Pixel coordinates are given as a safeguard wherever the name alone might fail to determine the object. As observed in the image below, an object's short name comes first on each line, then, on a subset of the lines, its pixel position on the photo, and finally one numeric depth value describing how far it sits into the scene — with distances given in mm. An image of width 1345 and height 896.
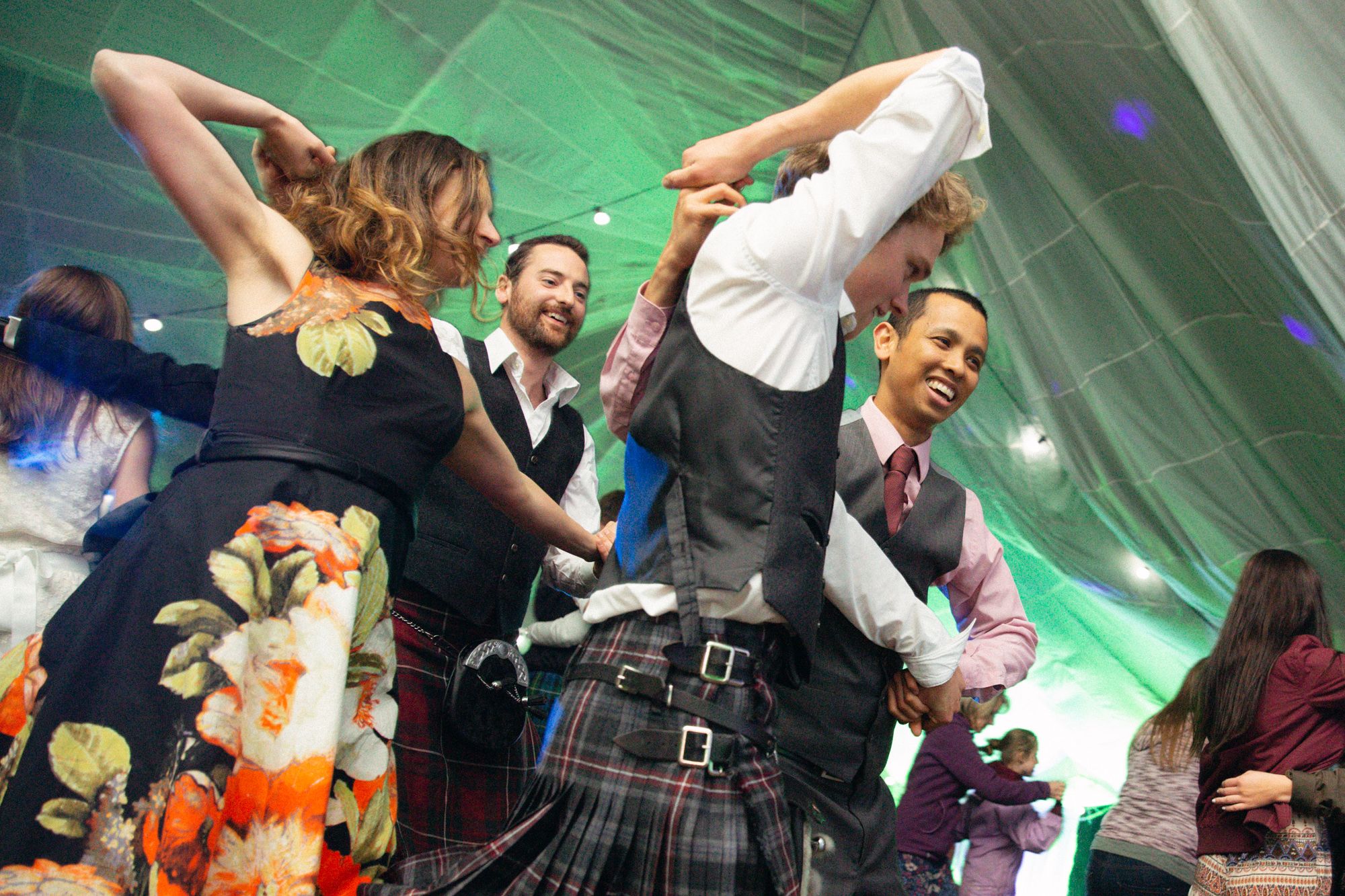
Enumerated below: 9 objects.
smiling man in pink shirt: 1445
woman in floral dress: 1058
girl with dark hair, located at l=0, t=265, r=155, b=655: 2219
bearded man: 1838
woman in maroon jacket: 2568
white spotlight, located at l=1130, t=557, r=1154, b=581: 5723
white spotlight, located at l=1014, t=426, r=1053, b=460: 5309
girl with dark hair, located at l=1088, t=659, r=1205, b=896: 3211
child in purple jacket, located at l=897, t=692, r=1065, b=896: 4066
